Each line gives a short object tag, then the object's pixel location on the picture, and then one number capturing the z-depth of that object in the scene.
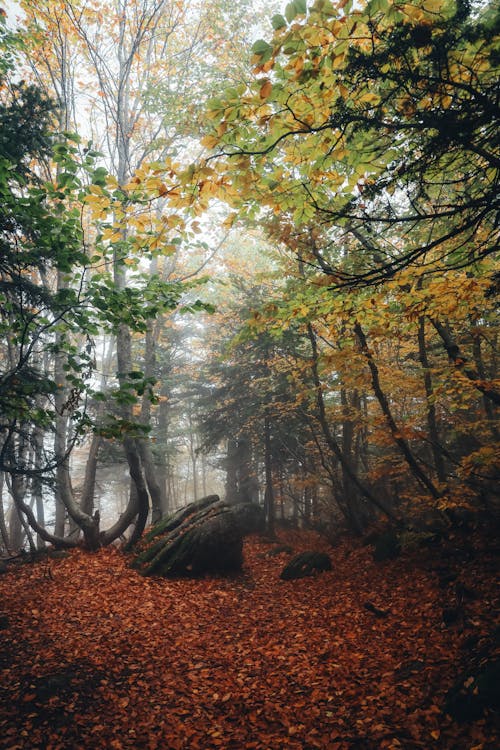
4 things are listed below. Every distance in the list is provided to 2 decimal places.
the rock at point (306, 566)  8.91
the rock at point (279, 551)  11.30
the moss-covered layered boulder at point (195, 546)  8.77
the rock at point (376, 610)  6.17
